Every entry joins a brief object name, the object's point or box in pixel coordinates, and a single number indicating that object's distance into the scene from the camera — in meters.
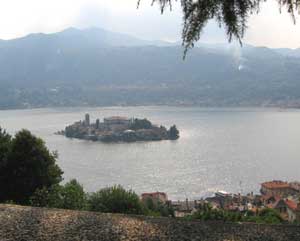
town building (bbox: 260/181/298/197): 42.03
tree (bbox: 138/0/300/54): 4.22
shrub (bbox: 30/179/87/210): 14.05
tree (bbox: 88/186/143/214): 15.34
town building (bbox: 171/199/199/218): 31.98
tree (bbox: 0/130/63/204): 15.86
